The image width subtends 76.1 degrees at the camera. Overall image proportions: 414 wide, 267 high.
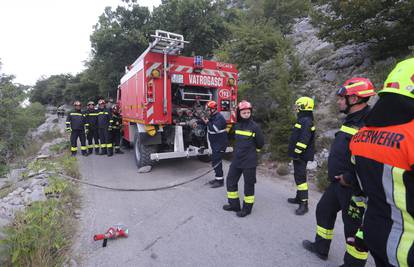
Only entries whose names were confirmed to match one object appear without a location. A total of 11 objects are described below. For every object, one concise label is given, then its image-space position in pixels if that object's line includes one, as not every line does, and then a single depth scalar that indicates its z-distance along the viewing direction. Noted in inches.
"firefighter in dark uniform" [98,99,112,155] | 344.8
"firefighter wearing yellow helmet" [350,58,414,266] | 48.5
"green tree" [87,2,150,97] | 706.2
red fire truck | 227.0
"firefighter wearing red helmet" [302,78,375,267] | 93.6
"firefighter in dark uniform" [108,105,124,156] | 371.2
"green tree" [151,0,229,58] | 698.8
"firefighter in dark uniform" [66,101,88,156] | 349.1
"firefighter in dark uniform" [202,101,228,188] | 207.8
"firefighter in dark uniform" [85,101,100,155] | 356.8
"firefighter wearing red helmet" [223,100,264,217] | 151.1
